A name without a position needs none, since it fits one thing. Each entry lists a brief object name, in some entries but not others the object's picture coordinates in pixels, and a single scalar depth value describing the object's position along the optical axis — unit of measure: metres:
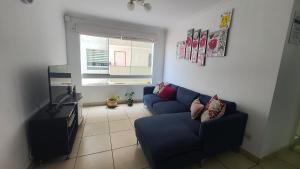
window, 3.81
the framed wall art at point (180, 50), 3.47
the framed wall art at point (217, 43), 2.34
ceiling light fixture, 2.10
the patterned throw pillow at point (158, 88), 3.63
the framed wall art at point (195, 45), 2.97
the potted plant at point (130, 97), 4.01
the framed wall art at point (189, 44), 3.18
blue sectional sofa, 1.51
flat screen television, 1.77
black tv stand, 1.61
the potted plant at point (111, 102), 3.79
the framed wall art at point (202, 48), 2.75
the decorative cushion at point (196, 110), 2.20
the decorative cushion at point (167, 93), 3.34
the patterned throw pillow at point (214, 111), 1.92
